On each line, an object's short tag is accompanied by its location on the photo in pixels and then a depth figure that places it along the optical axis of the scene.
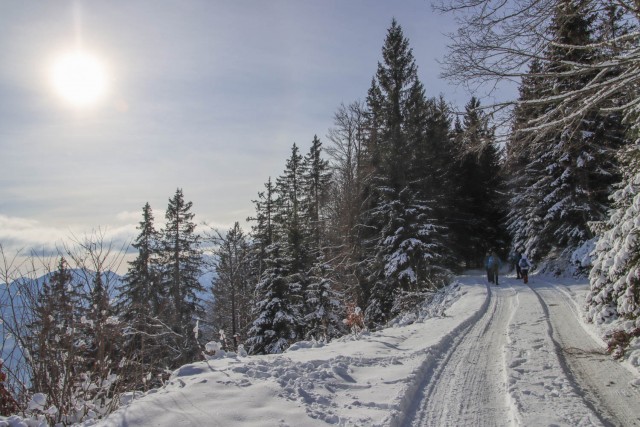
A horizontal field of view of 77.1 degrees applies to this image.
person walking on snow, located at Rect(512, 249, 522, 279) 26.91
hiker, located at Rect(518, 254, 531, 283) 18.78
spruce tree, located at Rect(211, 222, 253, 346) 22.73
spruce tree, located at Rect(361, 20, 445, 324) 20.81
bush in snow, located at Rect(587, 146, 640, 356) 6.45
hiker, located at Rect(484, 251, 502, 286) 20.06
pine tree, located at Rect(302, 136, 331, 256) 31.88
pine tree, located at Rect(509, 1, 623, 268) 18.06
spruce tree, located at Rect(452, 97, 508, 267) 31.64
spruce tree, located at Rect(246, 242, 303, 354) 19.25
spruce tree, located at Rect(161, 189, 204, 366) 31.50
